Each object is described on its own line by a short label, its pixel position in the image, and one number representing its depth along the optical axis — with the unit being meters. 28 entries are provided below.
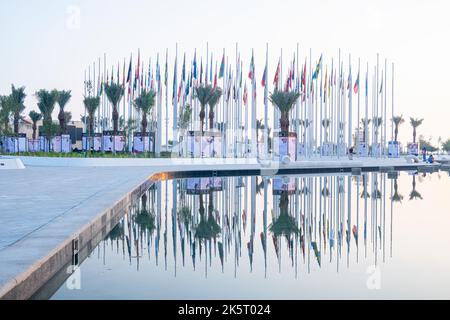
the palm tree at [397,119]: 89.31
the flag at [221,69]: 47.78
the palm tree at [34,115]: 82.25
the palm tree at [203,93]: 48.19
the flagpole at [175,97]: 48.26
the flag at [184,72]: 50.06
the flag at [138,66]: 49.94
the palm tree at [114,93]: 47.47
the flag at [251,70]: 47.91
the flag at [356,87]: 53.74
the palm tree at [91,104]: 55.50
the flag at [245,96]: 51.28
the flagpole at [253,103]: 48.44
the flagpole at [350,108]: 57.35
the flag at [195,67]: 47.38
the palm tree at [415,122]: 95.75
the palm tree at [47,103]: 57.44
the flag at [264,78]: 48.19
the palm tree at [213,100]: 49.00
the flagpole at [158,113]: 48.12
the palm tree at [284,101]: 43.88
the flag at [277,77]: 47.34
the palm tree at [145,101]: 50.34
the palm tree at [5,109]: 68.17
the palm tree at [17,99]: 61.66
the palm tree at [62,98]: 57.76
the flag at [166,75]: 49.34
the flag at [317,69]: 49.61
